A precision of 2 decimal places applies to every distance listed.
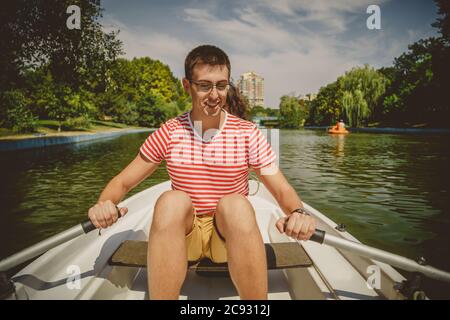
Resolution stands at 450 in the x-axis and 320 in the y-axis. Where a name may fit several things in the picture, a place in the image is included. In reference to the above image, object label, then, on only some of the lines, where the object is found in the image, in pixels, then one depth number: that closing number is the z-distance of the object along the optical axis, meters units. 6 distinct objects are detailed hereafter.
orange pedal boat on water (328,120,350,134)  28.05
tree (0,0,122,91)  11.28
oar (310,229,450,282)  1.75
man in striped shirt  1.61
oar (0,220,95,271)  1.76
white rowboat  1.76
